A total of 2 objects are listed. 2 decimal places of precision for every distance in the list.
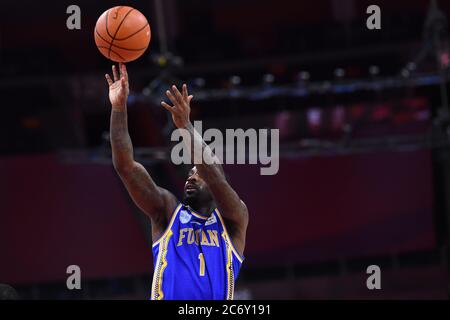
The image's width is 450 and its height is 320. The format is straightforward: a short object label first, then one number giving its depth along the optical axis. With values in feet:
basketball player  30.94
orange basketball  38.06
